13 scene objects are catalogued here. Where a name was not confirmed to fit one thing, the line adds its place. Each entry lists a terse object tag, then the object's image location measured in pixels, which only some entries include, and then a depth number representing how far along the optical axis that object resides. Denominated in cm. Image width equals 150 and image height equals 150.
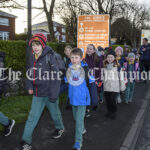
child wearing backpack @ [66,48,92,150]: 322
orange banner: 952
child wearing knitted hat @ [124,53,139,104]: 615
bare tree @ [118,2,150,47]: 4656
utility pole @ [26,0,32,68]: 618
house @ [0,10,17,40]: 4262
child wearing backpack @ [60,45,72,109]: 583
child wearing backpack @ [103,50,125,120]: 492
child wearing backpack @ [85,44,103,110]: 478
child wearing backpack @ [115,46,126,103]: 595
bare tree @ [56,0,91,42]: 1448
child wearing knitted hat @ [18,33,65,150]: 307
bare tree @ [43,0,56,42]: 1330
